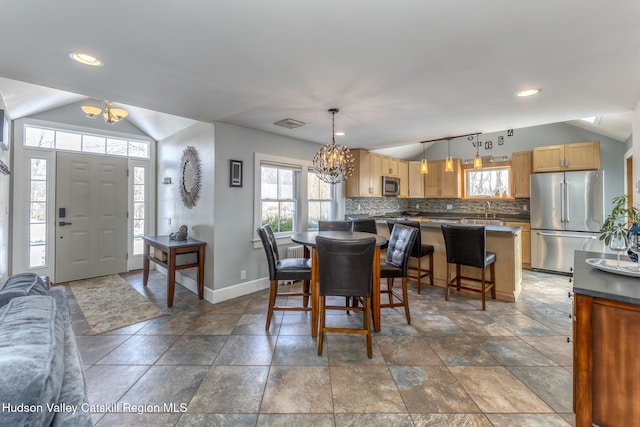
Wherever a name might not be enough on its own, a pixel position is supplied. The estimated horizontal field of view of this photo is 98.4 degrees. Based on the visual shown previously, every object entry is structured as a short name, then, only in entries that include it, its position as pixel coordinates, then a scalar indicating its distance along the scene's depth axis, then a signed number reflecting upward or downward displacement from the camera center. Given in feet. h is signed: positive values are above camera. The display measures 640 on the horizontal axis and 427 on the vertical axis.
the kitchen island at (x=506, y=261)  11.44 -1.89
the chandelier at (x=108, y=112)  11.30 +4.34
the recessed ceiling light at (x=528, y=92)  8.24 +3.77
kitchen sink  16.78 -0.36
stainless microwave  18.85 +2.13
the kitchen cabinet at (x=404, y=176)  20.73 +3.06
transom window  13.05 +3.84
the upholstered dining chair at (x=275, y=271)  8.96 -1.83
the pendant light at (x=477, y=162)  13.10 +2.58
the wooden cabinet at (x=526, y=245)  16.42 -1.71
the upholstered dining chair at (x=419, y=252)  12.15 -1.62
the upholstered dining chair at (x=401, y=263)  9.19 -1.62
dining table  8.51 -2.26
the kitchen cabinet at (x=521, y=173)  17.21 +2.76
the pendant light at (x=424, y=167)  14.36 +2.57
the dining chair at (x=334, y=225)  12.70 -0.41
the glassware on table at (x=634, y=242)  5.17 -0.48
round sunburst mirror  12.28 +1.82
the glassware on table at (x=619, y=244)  5.54 -0.56
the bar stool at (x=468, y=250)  10.36 -1.33
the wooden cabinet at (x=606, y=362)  4.18 -2.30
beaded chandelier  9.98 +2.05
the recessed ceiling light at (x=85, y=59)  6.23 +3.67
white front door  13.80 +0.00
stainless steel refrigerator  14.26 +0.01
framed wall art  11.78 +1.85
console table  10.86 -1.61
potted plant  5.51 -0.28
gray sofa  2.10 -1.33
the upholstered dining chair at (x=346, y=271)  7.19 -1.46
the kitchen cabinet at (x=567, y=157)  14.57 +3.29
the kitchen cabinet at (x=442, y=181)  20.52 +2.67
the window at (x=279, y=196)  13.41 +1.01
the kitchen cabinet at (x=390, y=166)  19.12 +3.56
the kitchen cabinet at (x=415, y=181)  21.63 +2.75
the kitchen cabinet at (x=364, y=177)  17.16 +2.50
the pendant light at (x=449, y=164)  13.89 +2.61
